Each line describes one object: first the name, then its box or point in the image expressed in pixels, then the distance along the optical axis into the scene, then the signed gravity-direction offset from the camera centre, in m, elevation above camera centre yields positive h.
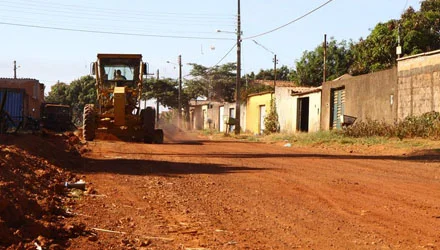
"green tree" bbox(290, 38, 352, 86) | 56.94 +5.68
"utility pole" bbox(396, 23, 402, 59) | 35.56 +5.29
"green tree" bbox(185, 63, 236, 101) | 80.62 +5.16
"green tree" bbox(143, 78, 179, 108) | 75.94 +3.71
